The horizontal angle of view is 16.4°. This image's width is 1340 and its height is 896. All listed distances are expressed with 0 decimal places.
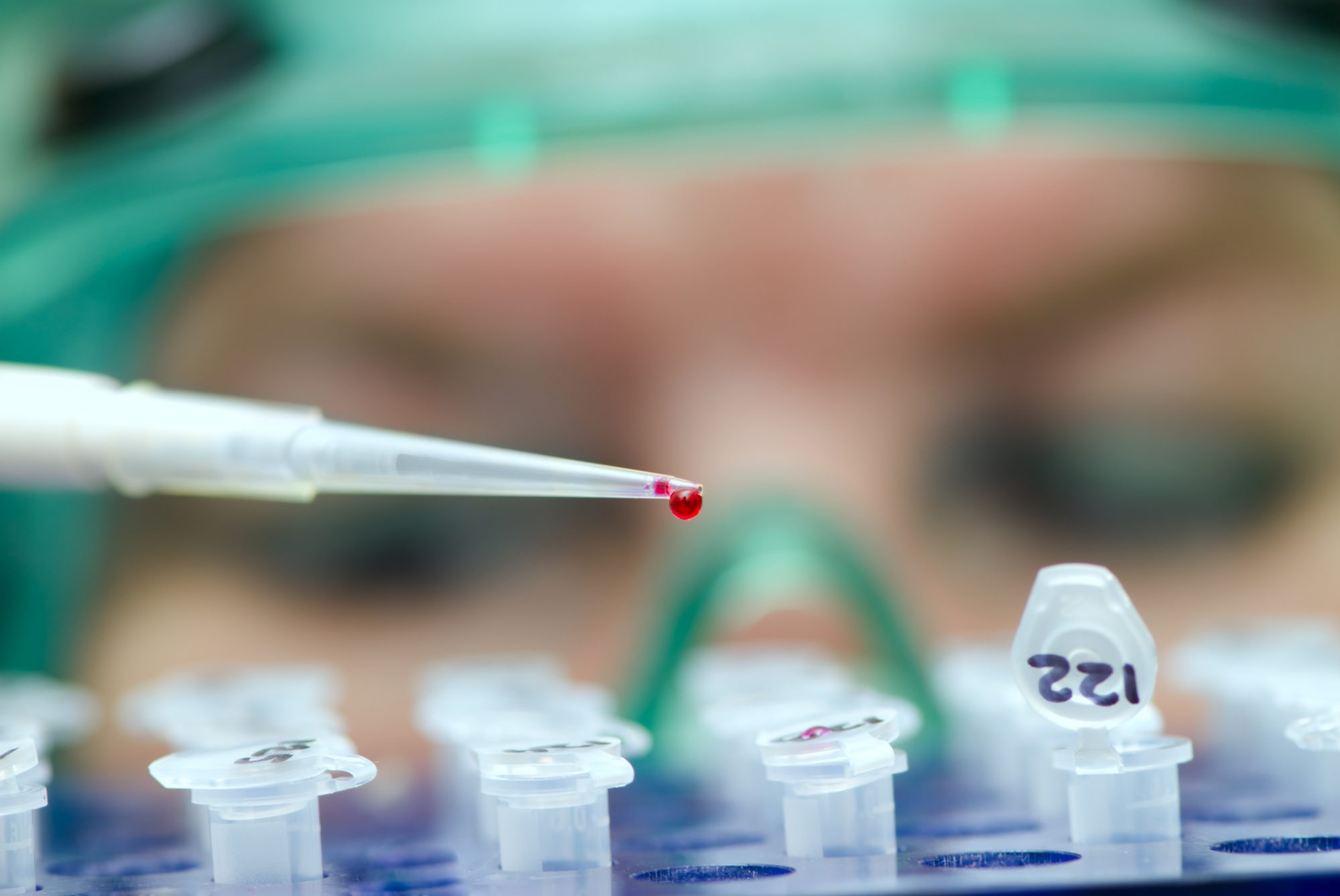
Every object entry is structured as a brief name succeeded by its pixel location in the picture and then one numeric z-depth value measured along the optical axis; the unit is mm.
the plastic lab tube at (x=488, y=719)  347
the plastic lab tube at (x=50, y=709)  383
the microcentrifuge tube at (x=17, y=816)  335
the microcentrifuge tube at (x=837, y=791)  333
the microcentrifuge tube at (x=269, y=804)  332
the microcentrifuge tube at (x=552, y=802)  333
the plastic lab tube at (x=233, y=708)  352
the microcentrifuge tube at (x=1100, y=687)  330
